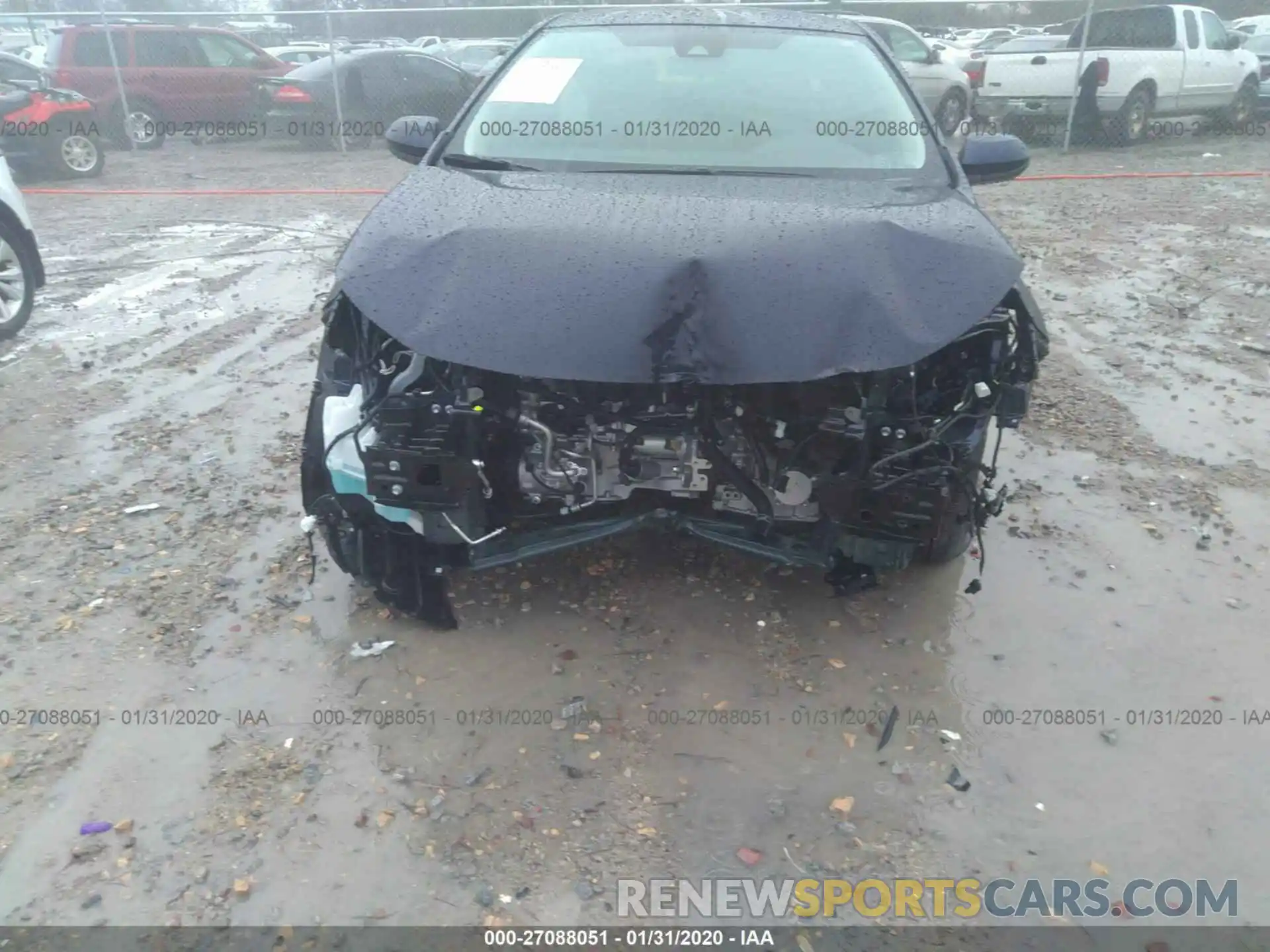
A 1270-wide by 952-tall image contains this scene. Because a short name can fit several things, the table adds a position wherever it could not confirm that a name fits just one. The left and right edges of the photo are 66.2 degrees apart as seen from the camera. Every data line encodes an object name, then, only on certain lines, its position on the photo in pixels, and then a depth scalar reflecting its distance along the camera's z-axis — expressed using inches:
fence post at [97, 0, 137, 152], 539.2
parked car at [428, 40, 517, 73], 713.0
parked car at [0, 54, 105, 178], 441.1
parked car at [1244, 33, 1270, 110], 629.0
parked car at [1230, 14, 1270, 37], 901.2
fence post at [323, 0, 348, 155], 532.4
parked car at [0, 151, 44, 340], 229.5
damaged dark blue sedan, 102.9
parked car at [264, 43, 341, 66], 708.0
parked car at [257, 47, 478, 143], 554.3
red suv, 540.1
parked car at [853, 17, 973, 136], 552.7
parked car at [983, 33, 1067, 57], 552.7
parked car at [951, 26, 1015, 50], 885.2
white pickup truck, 529.3
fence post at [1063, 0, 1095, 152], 507.2
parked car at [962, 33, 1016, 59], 592.8
